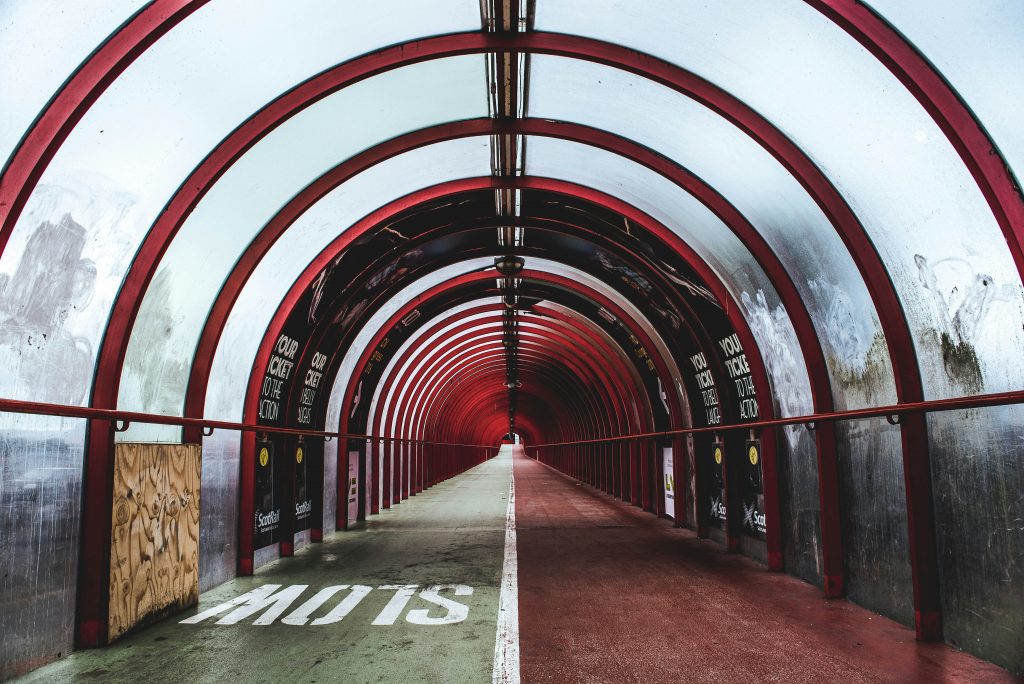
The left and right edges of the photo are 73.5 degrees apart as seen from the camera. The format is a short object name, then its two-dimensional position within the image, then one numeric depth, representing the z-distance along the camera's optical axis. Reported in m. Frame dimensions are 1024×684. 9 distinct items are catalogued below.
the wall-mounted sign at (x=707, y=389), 12.16
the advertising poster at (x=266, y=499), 10.11
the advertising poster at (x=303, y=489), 11.76
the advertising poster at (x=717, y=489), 11.87
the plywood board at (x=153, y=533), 6.38
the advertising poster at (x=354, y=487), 15.38
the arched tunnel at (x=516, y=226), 5.18
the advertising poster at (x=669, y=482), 15.16
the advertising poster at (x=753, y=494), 10.21
